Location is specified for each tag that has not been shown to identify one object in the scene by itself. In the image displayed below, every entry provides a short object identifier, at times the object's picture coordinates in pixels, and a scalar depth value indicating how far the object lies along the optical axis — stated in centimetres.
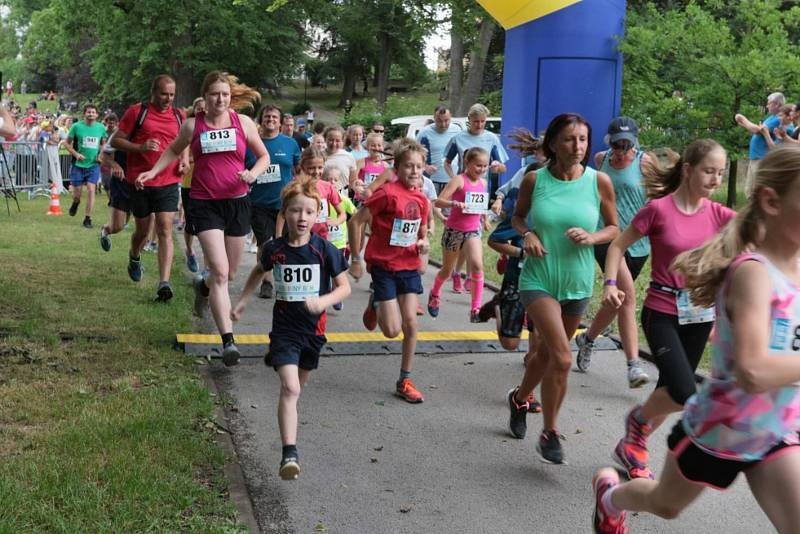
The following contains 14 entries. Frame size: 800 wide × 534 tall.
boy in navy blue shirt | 514
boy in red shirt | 696
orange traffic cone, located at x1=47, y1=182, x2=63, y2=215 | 2083
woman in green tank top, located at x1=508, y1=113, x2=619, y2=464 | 531
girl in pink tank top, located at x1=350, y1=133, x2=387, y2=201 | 1226
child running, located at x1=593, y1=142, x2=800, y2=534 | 288
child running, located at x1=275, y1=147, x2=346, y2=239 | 873
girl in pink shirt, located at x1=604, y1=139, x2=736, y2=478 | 504
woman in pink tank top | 727
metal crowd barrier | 2286
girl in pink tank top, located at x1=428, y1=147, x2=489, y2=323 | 980
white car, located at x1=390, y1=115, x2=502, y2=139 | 2318
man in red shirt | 933
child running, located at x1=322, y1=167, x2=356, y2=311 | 951
